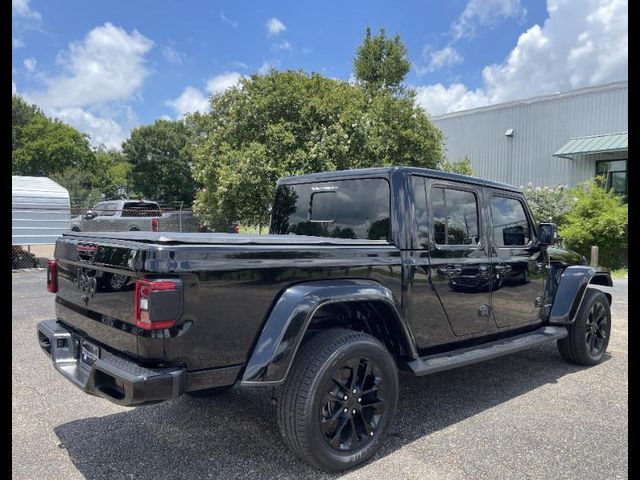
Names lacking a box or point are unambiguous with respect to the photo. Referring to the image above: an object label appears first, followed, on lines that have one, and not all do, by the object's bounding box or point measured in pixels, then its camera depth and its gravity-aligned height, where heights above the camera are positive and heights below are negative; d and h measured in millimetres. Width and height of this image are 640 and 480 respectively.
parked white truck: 16859 +425
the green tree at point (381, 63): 23016 +8088
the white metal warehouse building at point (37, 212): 12000 +481
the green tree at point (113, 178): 40000 +4429
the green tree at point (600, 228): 13969 +173
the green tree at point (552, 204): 16281 +1003
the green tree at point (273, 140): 12289 +2471
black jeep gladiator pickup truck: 2526 -427
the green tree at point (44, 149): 37281 +6409
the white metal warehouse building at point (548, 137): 19297 +4284
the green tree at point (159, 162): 40156 +5768
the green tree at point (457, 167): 17641 +2415
